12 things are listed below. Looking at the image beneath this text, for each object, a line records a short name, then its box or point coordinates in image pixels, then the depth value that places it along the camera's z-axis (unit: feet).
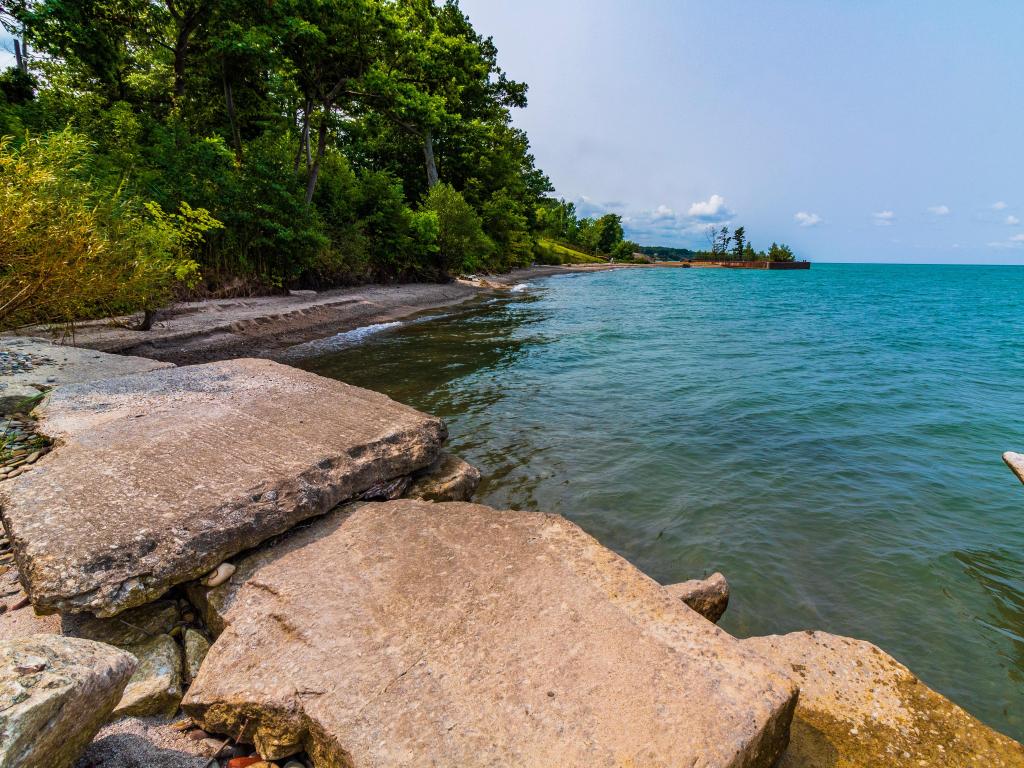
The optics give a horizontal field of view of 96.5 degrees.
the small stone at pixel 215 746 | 6.66
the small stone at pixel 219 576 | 9.14
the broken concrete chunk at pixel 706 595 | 10.89
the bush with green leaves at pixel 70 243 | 16.70
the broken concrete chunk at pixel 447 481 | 14.32
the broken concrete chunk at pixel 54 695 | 4.53
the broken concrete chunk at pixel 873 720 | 7.25
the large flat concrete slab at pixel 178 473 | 8.14
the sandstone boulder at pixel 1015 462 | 14.23
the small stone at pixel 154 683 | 6.99
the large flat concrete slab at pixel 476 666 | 6.14
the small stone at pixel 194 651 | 7.88
